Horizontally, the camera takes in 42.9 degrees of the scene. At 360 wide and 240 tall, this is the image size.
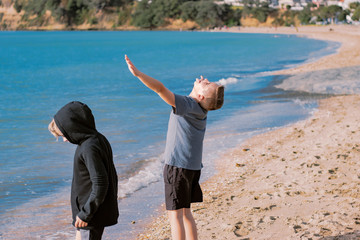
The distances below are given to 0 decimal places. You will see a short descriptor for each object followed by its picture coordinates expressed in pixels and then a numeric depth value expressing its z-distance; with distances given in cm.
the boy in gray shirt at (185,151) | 329
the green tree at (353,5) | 11838
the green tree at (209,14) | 14988
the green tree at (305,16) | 13200
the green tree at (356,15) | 10639
